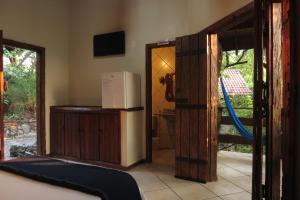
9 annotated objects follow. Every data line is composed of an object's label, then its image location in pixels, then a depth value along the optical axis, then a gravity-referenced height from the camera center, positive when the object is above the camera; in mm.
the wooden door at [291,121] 1228 -117
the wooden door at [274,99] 1693 -2
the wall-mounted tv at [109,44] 4297 +1034
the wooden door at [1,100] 3480 +4
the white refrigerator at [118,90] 3674 +157
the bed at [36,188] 1361 -545
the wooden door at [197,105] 3076 -75
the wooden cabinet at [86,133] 3752 -559
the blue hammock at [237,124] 4133 -432
